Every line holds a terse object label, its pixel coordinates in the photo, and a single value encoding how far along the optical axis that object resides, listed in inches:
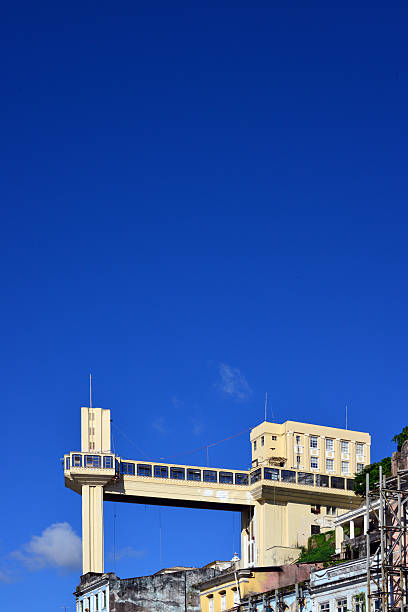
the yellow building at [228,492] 5009.8
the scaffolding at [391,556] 2380.7
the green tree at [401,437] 3779.5
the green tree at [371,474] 4271.7
